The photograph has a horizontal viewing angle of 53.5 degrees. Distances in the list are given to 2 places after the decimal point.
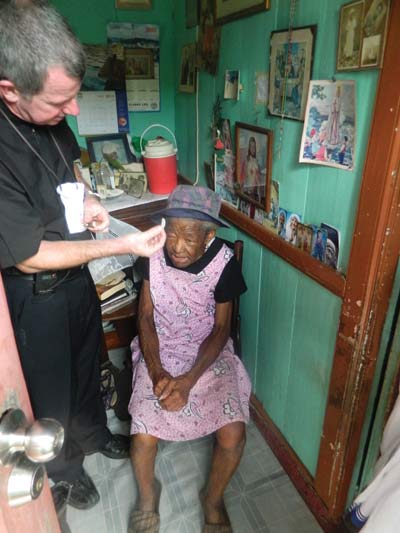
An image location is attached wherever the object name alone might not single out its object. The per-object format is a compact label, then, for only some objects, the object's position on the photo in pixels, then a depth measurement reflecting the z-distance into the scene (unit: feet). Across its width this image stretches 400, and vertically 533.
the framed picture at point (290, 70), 3.46
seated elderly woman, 4.29
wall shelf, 3.67
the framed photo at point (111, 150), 7.01
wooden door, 1.65
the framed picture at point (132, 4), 6.34
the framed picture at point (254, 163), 4.33
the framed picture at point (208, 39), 5.10
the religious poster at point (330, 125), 3.14
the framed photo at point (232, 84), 4.74
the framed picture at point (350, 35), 2.89
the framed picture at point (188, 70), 6.04
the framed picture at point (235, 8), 3.97
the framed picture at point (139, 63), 6.66
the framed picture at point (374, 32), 2.69
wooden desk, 6.26
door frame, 2.78
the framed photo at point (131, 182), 6.94
